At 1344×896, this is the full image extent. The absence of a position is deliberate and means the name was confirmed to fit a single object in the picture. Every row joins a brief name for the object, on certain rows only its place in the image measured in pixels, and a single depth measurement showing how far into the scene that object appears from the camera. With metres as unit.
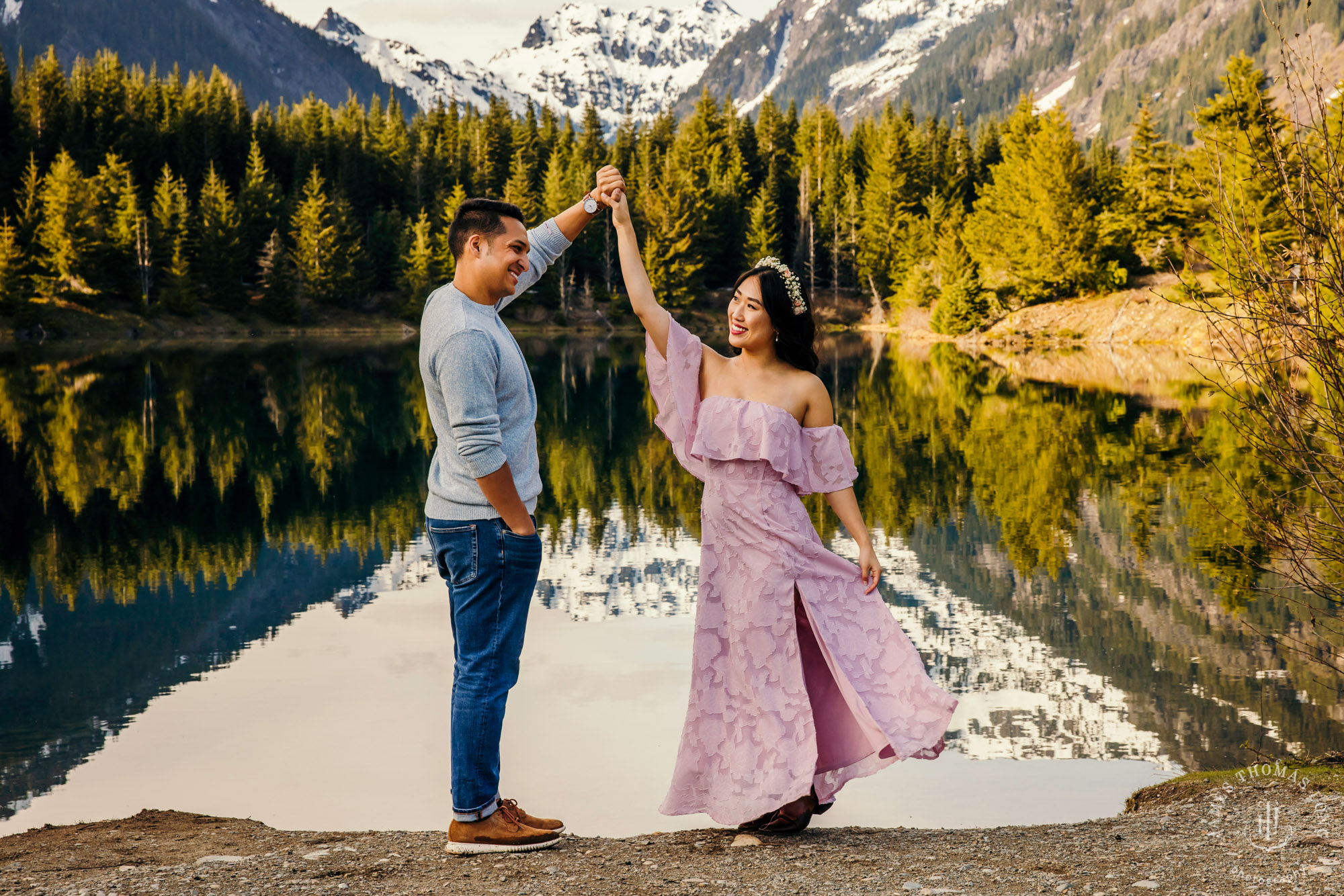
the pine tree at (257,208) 63.41
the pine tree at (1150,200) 50.56
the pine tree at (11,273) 48.44
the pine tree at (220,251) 59.00
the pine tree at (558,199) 67.81
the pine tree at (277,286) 60.94
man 4.13
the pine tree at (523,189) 70.38
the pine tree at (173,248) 56.56
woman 4.62
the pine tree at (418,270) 64.38
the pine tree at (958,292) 53.88
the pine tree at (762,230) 71.62
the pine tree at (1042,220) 51.44
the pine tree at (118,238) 55.09
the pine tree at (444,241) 65.75
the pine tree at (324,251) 62.38
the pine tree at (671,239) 67.31
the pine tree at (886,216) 70.44
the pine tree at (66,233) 52.88
